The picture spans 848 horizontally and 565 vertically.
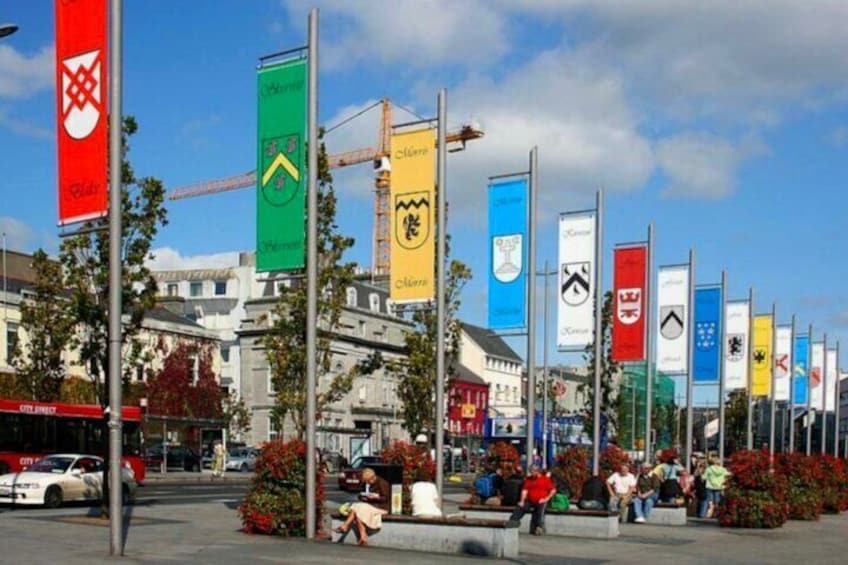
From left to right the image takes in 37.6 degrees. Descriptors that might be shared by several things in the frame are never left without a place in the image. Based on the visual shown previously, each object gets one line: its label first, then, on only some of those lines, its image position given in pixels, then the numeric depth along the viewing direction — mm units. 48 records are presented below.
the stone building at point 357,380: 88562
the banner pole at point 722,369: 38531
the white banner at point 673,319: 34750
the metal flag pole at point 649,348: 32281
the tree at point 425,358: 45094
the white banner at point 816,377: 55562
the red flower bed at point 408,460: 25656
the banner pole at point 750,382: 42844
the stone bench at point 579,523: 24594
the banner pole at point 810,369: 52406
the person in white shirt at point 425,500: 21562
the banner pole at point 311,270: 21312
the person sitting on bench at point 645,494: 29344
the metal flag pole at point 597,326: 28891
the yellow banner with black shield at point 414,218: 23531
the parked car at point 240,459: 71156
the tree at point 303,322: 34312
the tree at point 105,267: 27609
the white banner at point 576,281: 28438
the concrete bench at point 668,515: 29406
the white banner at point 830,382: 55938
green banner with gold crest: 20938
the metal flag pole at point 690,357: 35594
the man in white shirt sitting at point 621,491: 29297
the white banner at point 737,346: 42344
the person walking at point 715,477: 31500
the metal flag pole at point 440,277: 23984
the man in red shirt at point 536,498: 24531
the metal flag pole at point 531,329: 26169
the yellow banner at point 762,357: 46188
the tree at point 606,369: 51031
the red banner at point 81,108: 17469
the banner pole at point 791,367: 49356
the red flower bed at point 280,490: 21812
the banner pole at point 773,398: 46462
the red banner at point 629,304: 31547
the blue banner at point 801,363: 53528
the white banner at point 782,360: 49062
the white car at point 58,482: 30078
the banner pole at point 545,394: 50562
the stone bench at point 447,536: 19906
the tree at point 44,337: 41000
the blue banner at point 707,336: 38312
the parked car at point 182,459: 68312
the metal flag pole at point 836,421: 57312
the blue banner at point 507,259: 25672
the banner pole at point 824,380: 54625
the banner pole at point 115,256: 17422
